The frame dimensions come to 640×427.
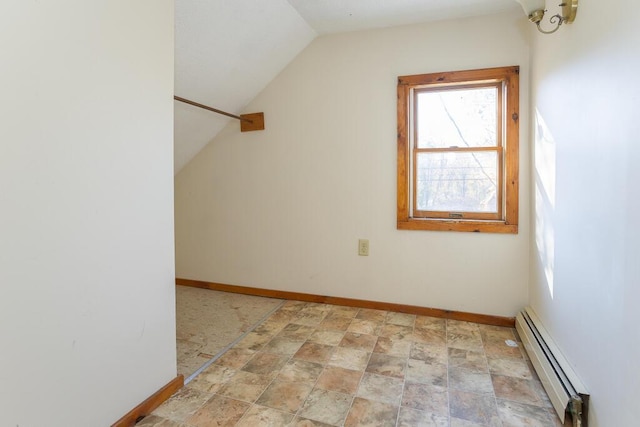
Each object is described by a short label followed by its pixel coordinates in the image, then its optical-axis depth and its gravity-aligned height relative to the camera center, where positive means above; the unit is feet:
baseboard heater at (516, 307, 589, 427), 4.22 -2.43
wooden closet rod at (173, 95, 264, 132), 9.32 +2.49
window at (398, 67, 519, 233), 7.41 +1.35
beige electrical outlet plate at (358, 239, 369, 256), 8.61 -0.98
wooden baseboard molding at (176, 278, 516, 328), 7.75 -2.46
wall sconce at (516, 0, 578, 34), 4.53 +2.92
